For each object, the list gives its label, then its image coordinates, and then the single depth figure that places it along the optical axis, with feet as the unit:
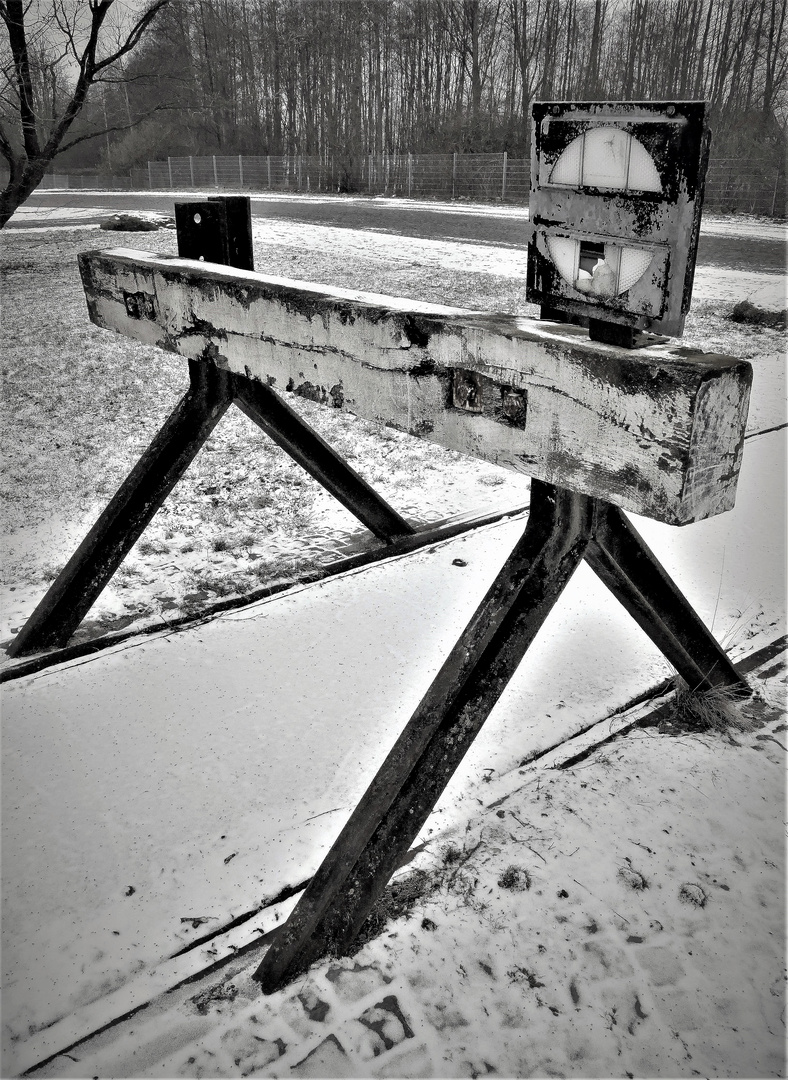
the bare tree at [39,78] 28.43
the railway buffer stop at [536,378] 2.98
